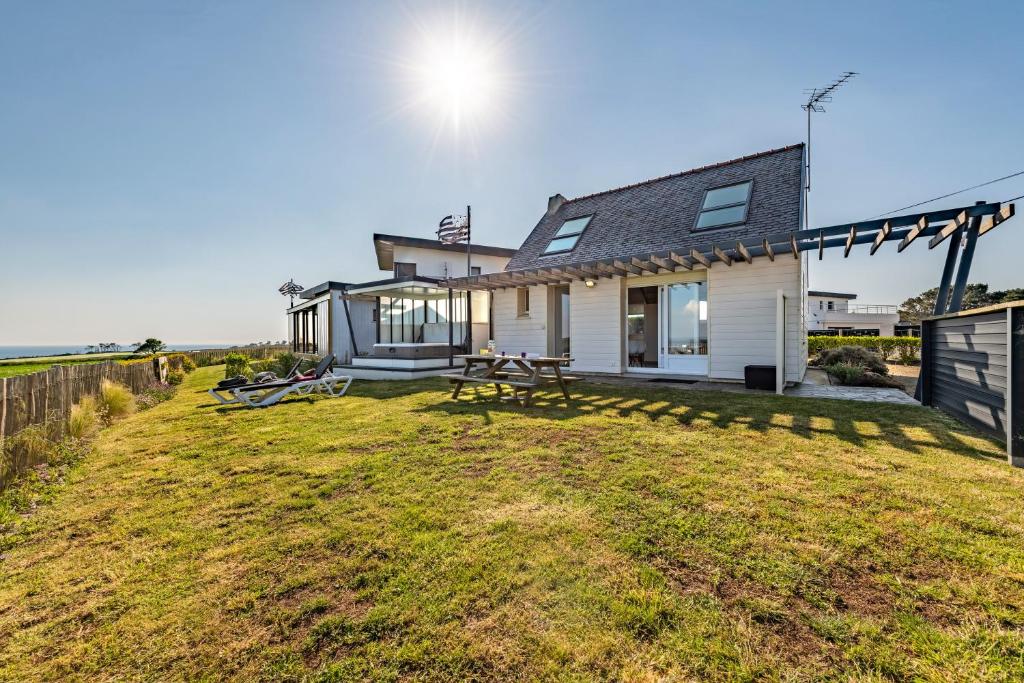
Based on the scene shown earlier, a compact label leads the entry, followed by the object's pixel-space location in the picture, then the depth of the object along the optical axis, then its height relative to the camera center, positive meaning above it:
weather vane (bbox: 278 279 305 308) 22.39 +2.88
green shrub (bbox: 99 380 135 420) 7.42 -1.15
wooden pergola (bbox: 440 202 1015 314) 6.44 +1.79
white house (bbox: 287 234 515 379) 13.33 +0.89
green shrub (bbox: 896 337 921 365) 14.94 -0.80
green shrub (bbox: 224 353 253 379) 14.01 -0.94
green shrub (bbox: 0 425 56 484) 3.99 -1.20
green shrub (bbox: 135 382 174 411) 9.19 -1.43
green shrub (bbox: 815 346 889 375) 11.19 -0.83
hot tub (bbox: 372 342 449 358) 13.27 -0.45
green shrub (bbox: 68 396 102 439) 5.73 -1.19
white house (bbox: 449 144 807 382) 8.89 +1.52
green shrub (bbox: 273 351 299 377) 14.63 -0.92
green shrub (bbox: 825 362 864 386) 9.30 -1.01
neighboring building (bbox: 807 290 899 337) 37.25 +1.32
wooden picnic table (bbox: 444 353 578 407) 6.97 -0.77
